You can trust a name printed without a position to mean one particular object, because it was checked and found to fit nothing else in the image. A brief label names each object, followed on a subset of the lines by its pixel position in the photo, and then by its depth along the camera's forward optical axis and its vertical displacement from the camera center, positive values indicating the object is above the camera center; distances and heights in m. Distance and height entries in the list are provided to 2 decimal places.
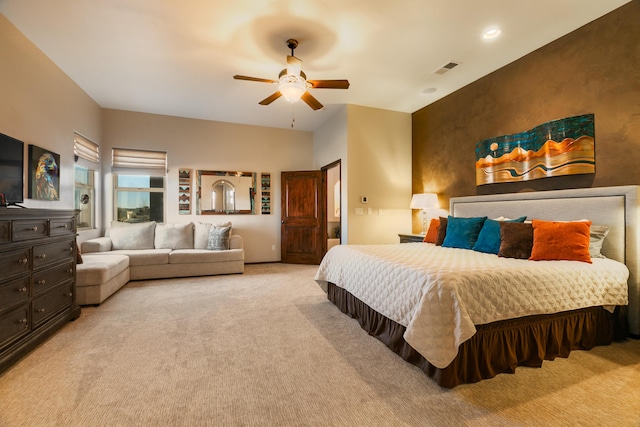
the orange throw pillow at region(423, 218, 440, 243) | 3.77 -0.26
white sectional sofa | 4.27 -0.58
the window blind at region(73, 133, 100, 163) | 4.24 +1.12
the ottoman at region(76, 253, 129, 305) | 3.15 -0.76
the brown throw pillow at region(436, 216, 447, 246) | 3.57 -0.24
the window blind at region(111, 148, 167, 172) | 5.17 +1.11
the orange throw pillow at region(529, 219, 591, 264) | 2.32 -0.26
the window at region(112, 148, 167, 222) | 5.20 +0.62
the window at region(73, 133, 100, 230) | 4.33 +0.65
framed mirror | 5.68 +0.49
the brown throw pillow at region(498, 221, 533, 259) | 2.57 -0.27
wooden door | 5.89 -0.05
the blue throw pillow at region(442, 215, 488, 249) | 3.21 -0.23
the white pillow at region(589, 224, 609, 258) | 2.48 -0.26
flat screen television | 2.63 +0.48
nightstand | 4.24 -0.39
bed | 1.73 -0.63
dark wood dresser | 1.92 -0.50
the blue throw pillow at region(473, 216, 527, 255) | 2.88 -0.27
